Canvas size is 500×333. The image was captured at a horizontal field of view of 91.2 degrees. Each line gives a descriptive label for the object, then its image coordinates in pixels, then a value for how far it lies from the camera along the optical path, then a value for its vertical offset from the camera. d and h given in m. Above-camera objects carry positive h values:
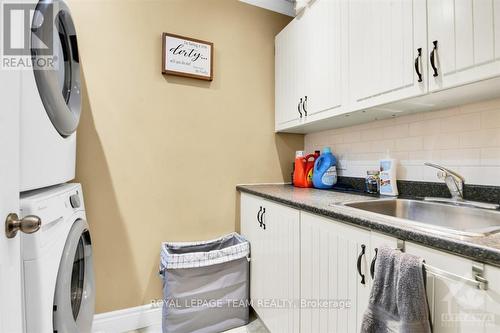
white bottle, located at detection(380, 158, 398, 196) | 1.48 -0.06
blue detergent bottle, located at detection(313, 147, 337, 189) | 1.89 -0.02
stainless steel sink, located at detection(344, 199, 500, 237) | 0.87 -0.21
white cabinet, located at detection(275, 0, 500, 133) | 0.91 +0.53
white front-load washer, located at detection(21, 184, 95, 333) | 0.75 -0.33
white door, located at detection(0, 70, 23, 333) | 0.58 -0.07
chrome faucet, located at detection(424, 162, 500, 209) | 1.18 -0.08
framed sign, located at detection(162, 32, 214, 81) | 1.82 +0.86
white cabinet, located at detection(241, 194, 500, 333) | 0.62 -0.41
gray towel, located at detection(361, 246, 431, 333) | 0.67 -0.37
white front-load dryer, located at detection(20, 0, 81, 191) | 0.80 +0.25
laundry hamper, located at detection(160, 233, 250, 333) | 1.58 -0.81
